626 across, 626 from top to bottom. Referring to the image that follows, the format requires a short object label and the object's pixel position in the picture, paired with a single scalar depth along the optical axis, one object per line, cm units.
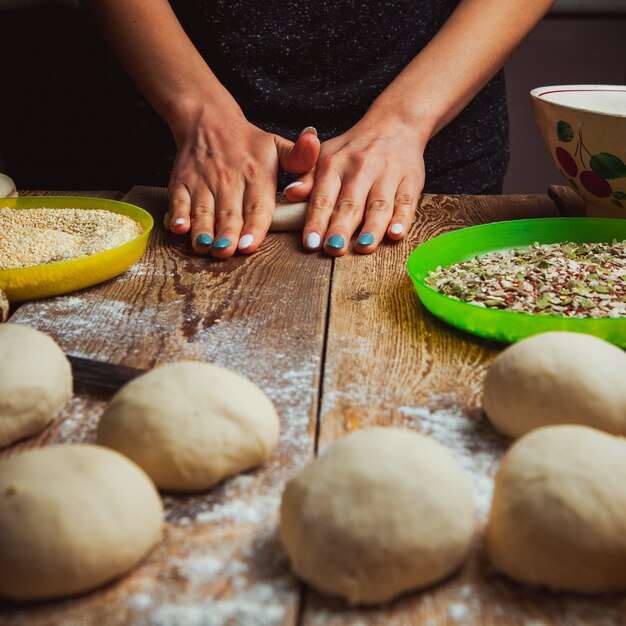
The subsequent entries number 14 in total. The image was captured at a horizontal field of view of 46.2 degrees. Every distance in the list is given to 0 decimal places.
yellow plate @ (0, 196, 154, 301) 124
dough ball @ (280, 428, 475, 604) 65
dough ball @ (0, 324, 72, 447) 87
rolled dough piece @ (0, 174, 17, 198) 166
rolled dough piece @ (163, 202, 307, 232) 159
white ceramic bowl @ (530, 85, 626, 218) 139
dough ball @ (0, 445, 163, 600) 64
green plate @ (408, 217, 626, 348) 105
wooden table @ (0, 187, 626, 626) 65
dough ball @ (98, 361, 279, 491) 78
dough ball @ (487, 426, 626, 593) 64
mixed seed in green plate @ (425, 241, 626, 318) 114
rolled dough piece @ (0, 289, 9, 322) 116
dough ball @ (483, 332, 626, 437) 84
